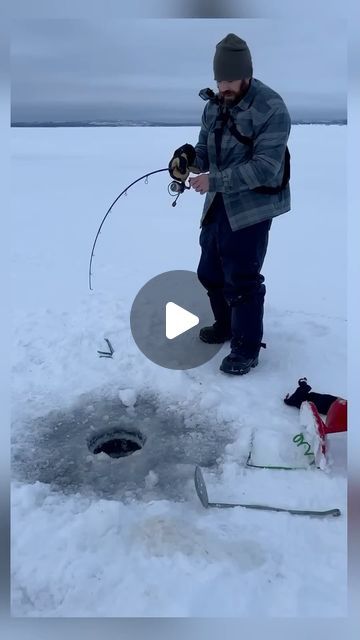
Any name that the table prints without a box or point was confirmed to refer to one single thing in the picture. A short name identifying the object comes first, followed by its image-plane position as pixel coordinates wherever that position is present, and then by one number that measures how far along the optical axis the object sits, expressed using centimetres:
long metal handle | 164
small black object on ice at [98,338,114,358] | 223
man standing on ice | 186
